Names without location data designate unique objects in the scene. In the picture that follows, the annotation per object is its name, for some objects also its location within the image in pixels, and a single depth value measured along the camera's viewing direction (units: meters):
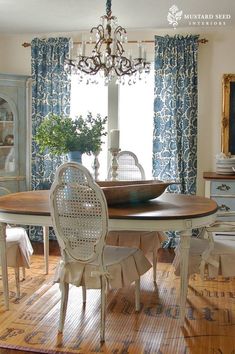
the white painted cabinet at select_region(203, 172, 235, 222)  4.29
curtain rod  4.68
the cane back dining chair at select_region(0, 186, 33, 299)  3.17
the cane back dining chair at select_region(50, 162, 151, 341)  2.48
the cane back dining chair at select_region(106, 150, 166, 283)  3.44
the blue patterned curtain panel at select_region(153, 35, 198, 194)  4.69
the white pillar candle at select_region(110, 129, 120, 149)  3.44
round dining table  2.58
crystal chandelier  3.19
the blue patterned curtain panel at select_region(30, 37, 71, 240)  4.92
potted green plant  3.18
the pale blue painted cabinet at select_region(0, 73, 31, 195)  4.86
